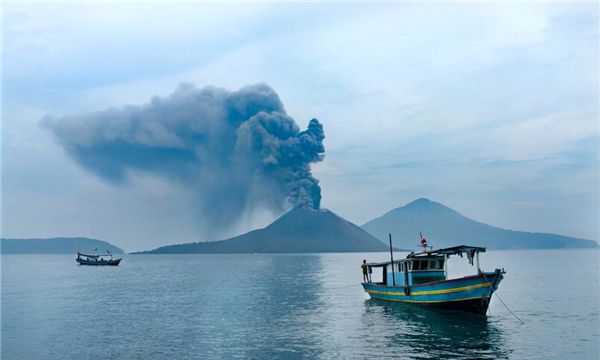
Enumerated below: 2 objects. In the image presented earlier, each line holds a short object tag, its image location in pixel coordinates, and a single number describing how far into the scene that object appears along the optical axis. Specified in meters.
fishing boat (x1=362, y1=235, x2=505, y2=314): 50.44
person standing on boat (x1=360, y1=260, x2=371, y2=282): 73.54
